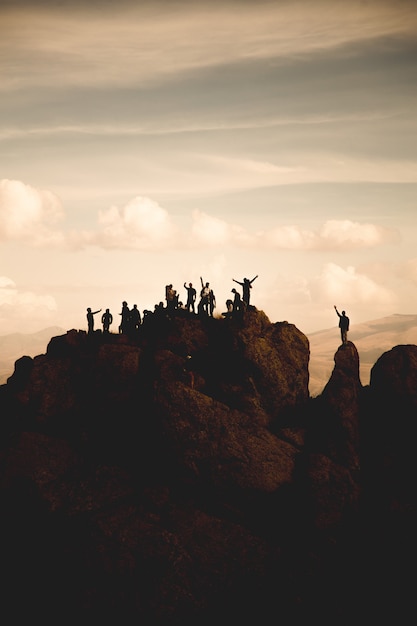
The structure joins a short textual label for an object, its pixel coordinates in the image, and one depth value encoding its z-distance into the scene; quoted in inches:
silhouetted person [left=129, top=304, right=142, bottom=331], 1998.0
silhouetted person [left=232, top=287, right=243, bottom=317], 1884.8
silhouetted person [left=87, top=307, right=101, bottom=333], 1987.3
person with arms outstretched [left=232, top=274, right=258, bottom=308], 1899.6
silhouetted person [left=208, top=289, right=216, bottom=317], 1984.4
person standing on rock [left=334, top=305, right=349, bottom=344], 1937.7
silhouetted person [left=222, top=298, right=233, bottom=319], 1946.4
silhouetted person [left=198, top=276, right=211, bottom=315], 1969.7
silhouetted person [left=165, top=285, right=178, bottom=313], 2014.5
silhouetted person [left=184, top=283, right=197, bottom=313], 1998.0
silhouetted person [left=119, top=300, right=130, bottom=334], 1994.3
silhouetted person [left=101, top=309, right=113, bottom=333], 1977.2
